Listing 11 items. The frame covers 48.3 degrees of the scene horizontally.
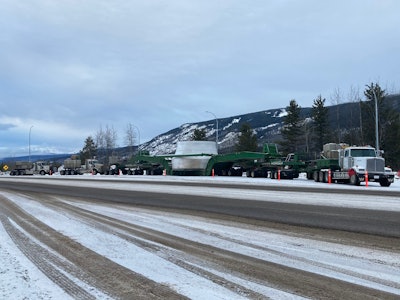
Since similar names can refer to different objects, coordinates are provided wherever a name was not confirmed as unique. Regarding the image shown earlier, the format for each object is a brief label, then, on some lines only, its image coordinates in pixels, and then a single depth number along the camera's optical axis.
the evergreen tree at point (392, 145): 64.00
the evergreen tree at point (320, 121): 78.38
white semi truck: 29.61
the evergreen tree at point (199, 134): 94.25
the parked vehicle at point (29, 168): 85.44
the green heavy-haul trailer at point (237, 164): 41.06
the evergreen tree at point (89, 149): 135.38
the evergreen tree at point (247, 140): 81.19
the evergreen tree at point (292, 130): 82.25
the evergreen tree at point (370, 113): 65.81
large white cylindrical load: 51.34
